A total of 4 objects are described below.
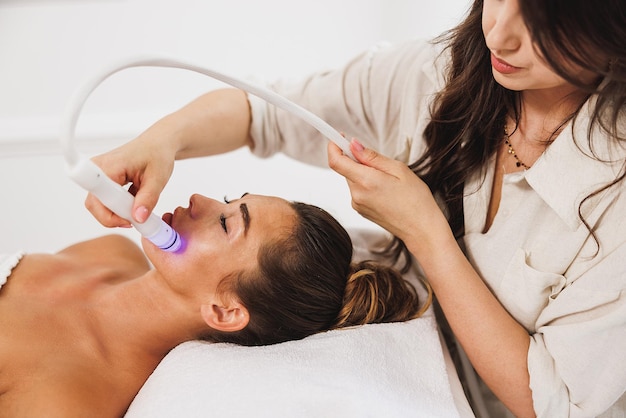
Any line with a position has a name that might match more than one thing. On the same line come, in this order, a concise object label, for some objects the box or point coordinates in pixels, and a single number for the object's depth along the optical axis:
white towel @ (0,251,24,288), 1.32
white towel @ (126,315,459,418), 1.04
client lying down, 1.21
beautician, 0.96
